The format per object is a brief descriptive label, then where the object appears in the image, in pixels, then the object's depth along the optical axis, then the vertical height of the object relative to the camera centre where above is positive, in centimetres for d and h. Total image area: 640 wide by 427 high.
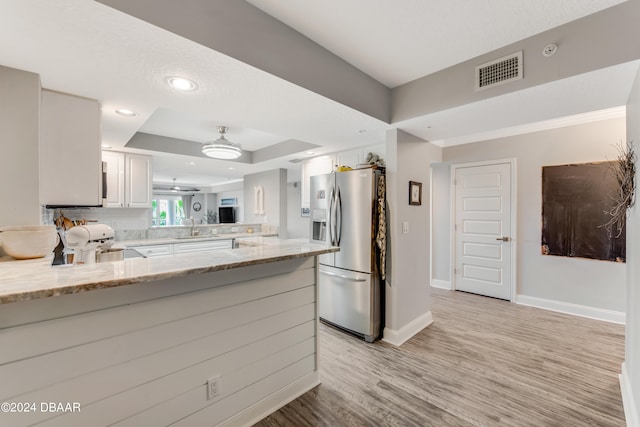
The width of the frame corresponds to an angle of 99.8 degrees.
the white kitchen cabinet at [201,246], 450 -60
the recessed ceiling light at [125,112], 240 +91
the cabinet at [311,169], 418 +70
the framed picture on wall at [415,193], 311 +23
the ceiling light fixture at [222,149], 330 +78
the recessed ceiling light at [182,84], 185 +91
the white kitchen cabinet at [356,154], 343 +79
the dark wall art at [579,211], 334 +1
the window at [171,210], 1247 +10
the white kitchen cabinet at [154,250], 419 -60
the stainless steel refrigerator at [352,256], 294 -51
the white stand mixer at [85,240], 140 -15
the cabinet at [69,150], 206 +50
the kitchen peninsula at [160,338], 110 -66
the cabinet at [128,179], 403 +51
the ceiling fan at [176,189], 1059 +96
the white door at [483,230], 415 -29
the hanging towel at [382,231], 294 -21
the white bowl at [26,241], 151 -16
